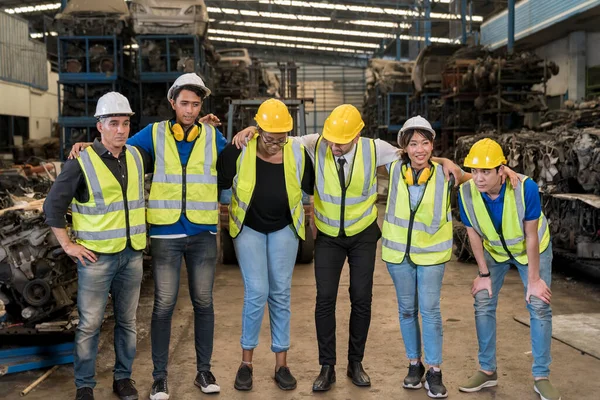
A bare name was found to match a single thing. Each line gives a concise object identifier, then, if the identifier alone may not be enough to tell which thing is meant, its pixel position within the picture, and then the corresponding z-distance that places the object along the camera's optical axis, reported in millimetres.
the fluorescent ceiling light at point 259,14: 28766
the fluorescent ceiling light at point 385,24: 29547
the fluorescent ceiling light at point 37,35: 31244
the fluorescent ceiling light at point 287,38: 35844
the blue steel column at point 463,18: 22969
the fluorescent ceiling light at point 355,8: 27719
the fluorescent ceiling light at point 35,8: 28859
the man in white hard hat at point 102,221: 3895
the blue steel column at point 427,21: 24362
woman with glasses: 4199
